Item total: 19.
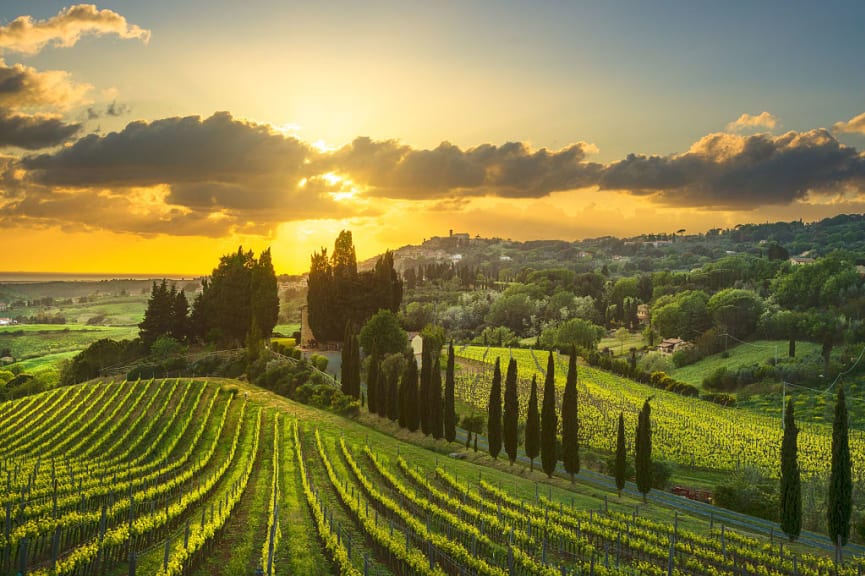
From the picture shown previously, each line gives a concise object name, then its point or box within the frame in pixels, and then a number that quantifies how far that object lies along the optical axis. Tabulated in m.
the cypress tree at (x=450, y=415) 52.88
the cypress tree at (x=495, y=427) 48.72
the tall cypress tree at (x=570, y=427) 43.59
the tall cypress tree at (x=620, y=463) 40.81
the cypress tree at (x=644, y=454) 39.77
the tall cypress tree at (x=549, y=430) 44.12
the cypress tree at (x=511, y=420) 47.41
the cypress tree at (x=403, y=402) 56.78
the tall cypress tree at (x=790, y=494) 33.00
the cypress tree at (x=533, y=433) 46.69
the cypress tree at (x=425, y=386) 55.00
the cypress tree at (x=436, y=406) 53.47
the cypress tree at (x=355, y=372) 65.62
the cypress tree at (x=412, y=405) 55.76
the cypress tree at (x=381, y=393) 60.72
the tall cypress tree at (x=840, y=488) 31.83
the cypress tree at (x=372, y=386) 61.78
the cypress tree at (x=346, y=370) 66.38
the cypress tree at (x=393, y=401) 59.38
